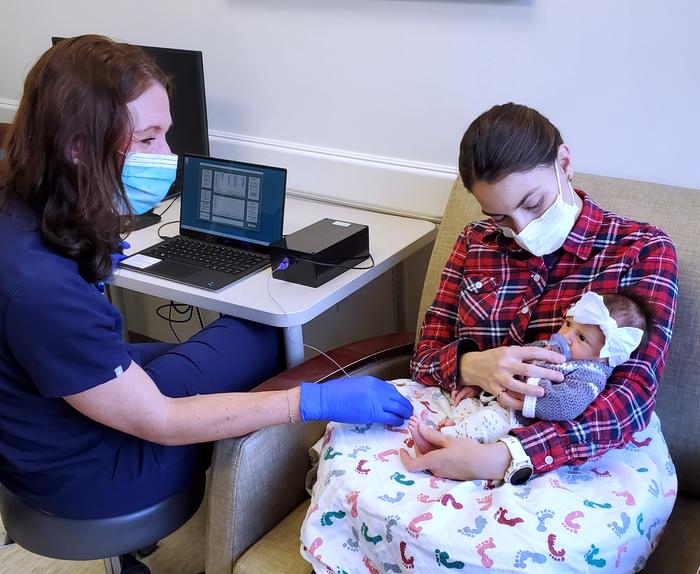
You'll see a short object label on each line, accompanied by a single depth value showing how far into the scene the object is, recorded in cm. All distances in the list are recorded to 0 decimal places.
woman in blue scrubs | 112
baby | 120
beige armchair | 133
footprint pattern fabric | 108
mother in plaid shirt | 121
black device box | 162
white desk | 154
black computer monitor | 204
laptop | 174
